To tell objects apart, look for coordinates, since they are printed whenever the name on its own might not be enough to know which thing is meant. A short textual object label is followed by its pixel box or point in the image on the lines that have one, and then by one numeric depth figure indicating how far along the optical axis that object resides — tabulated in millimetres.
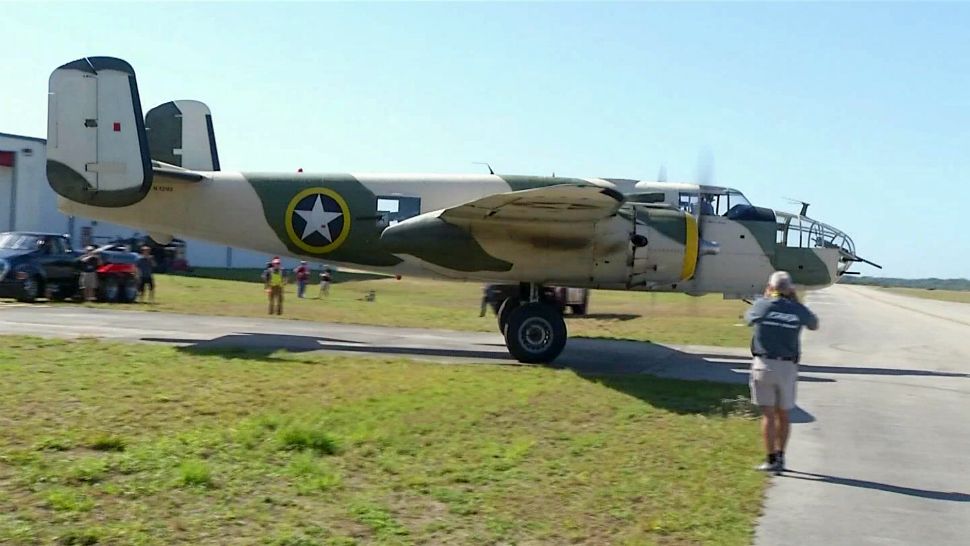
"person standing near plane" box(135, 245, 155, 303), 28391
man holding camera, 8375
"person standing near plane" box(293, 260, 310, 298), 34562
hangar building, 49250
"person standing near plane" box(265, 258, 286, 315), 25203
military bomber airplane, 15562
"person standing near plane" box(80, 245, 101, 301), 25766
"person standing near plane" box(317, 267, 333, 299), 36906
